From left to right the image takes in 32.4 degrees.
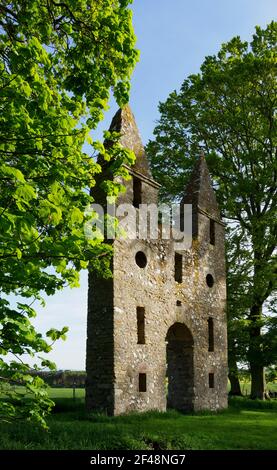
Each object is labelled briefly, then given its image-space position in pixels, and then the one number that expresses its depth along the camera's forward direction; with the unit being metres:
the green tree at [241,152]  23.88
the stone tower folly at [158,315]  14.54
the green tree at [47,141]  6.19
